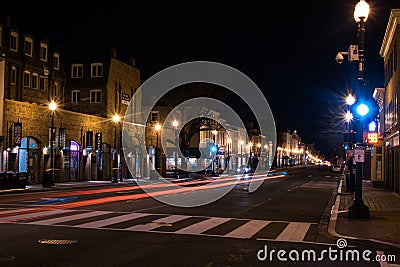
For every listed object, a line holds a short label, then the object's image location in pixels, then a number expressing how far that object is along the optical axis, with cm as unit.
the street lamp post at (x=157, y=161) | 6509
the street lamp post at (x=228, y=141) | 9474
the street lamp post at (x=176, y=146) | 7094
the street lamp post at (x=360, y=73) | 1714
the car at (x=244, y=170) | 8152
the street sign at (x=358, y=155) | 1780
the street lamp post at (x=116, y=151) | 5458
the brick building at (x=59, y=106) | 3953
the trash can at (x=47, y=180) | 3666
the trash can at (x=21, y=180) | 3372
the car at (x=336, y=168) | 8959
